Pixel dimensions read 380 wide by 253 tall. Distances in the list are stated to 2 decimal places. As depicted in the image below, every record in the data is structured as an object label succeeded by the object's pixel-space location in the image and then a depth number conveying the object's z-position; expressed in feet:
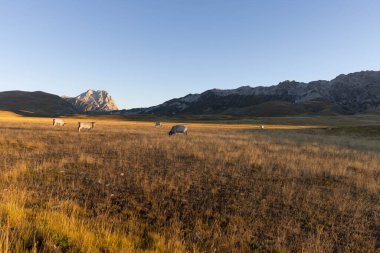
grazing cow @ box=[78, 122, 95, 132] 126.85
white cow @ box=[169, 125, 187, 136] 114.93
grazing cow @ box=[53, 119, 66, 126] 159.01
